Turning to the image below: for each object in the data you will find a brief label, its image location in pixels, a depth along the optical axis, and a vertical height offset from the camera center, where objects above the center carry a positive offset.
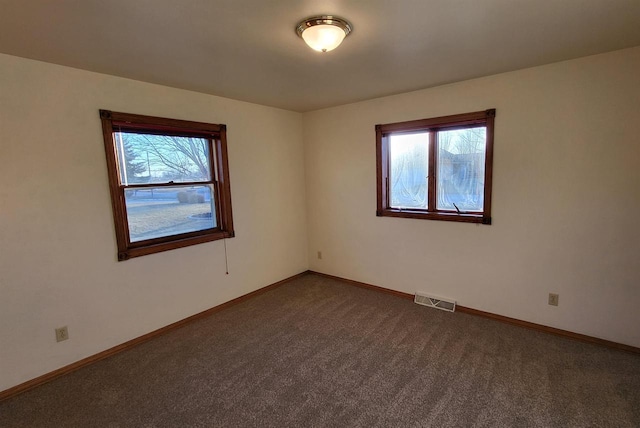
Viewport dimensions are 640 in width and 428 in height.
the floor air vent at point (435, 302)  3.28 -1.37
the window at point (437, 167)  3.00 +0.12
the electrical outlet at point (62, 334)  2.36 -1.10
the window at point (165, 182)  2.64 +0.07
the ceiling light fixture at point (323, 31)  1.70 +0.88
